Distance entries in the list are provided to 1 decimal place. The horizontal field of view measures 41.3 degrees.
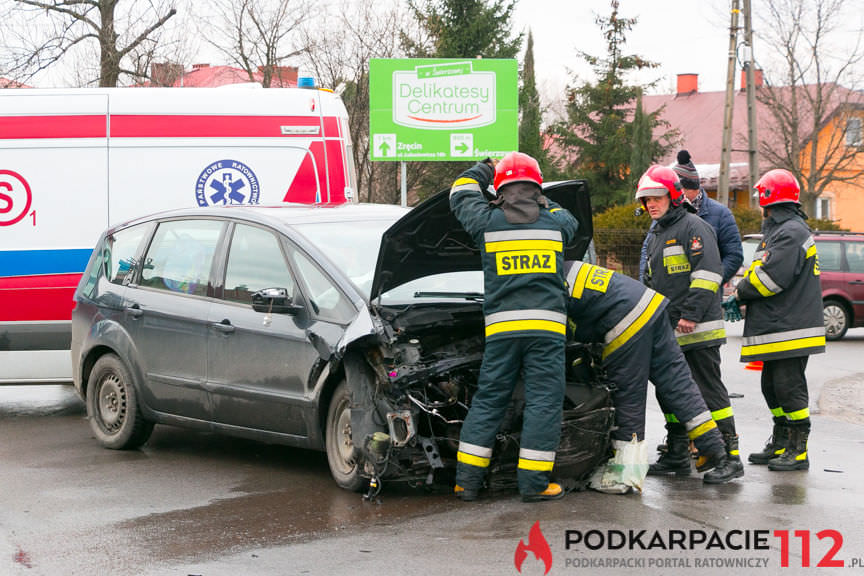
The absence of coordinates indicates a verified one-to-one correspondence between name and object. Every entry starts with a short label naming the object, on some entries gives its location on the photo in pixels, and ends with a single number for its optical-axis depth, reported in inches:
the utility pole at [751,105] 1060.5
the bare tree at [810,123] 1711.4
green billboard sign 932.0
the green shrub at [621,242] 1082.7
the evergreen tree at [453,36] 1397.6
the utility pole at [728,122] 1053.8
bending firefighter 247.9
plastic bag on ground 244.4
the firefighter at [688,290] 273.7
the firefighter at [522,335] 233.9
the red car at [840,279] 668.7
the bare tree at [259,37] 1390.3
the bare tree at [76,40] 1059.3
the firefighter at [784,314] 275.1
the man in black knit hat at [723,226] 298.5
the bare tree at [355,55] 1349.7
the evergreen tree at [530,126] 1480.1
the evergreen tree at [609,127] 1582.2
